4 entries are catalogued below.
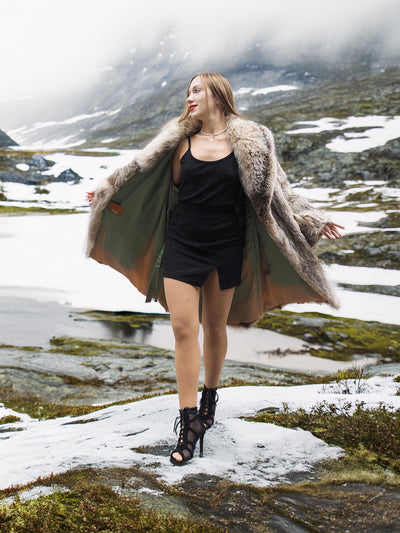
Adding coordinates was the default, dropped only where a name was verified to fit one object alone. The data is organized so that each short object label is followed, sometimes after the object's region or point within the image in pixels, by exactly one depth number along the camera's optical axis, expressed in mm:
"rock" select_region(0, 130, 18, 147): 174750
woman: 3943
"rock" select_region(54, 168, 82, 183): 86375
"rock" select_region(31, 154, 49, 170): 94425
